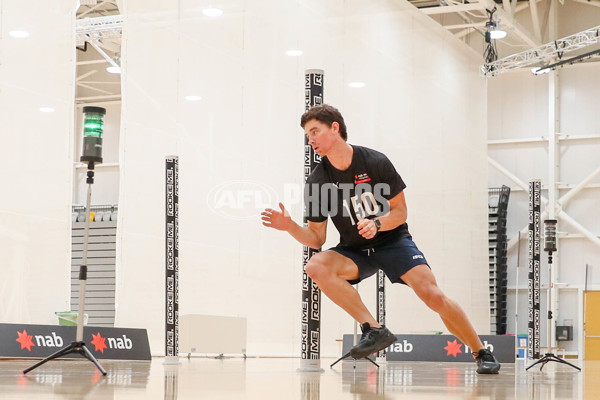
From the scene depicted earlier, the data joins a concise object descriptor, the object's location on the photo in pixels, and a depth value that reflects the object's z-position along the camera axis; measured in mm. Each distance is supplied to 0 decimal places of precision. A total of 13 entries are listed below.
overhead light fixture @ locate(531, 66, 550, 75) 18669
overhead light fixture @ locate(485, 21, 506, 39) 16734
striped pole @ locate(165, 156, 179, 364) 7832
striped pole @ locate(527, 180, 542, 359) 9992
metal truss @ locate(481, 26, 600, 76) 17797
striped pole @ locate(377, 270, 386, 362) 9234
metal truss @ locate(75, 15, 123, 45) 17297
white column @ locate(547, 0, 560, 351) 19969
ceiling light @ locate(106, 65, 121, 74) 19734
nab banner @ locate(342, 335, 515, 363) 9836
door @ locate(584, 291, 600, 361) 19391
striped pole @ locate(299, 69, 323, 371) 5836
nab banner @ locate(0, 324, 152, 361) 7551
